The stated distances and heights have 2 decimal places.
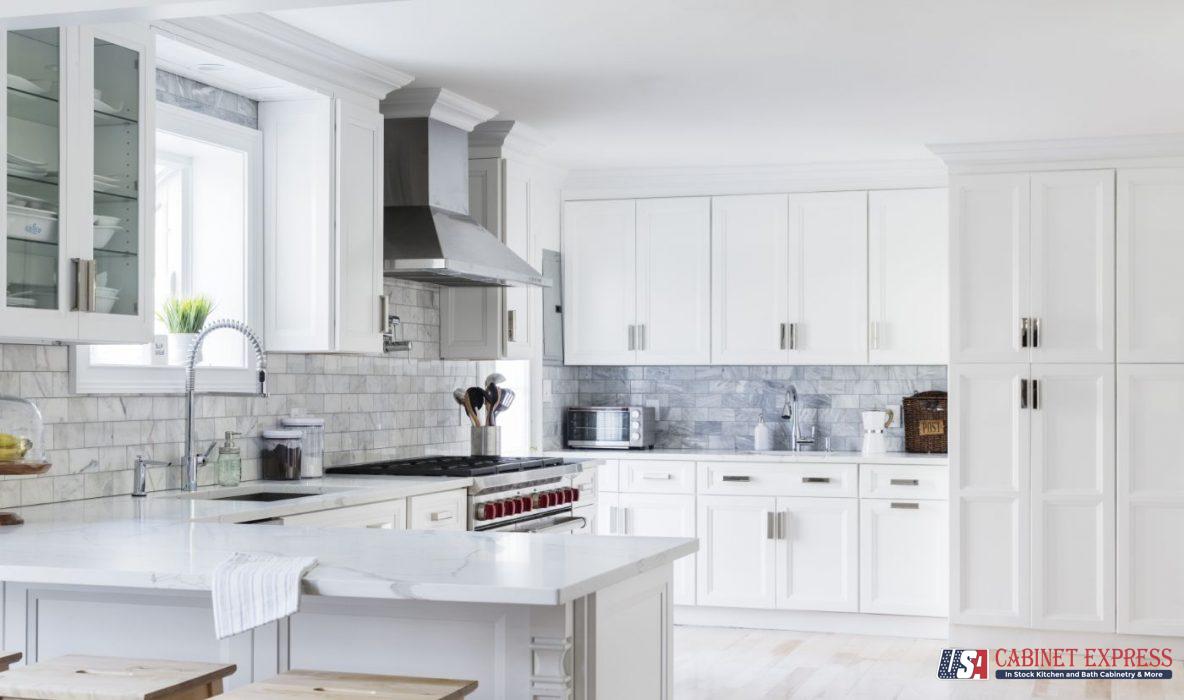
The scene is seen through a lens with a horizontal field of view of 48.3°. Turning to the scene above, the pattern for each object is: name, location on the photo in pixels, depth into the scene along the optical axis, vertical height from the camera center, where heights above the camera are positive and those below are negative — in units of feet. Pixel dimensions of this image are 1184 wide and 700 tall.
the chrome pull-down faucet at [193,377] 13.26 -0.09
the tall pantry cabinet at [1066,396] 19.26 -0.39
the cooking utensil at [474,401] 19.51 -0.48
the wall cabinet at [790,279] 21.75 +1.51
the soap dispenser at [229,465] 13.92 -1.02
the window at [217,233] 14.46 +1.52
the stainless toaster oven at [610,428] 22.72 -1.02
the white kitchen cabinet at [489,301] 19.07 +0.99
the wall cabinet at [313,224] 14.84 +1.64
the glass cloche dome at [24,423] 10.75 -0.45
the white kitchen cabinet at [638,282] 22.58 +1.52
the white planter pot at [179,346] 13.71 +0.23
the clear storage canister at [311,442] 15.20 -0.84
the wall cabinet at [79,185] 10.28 +1.51
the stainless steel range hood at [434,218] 15.99 +1.92
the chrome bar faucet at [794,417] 22.70 -0.83
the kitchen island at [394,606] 7.77 -1.51
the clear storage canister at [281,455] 14.96 -0.98
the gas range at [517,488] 15.94 -1.56
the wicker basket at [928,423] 21.68 -0.88
